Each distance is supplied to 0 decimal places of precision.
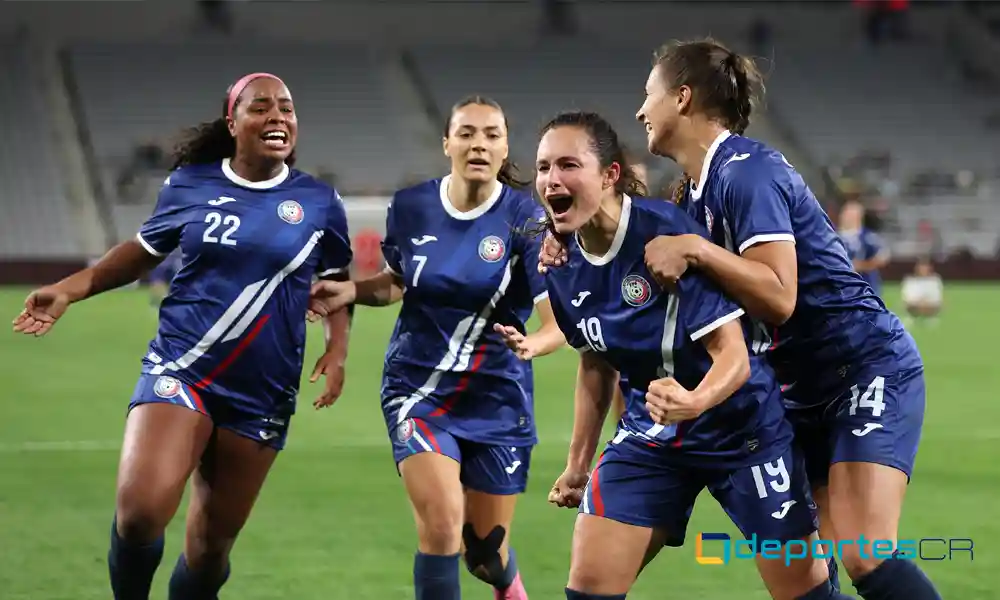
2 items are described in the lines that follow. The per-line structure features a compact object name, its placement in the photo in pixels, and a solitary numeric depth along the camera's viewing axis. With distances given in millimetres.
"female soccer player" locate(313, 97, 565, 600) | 11898
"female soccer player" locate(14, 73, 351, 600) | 11266
